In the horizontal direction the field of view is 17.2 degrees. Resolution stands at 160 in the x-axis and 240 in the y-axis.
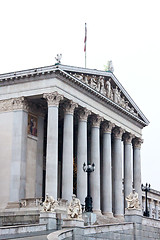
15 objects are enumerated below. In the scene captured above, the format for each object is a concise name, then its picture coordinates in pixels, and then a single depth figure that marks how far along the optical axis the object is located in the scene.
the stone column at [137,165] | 67.75
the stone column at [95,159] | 55.12
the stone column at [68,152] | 49.78
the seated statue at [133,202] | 38.75
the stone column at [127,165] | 65.54
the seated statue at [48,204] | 37.34
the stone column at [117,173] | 61.91
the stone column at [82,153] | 52.72
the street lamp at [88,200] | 41.03
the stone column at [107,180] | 58.38
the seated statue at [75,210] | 31.20
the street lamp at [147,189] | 49.76
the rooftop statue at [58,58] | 50.15
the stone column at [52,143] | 47.29
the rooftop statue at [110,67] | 63.31
